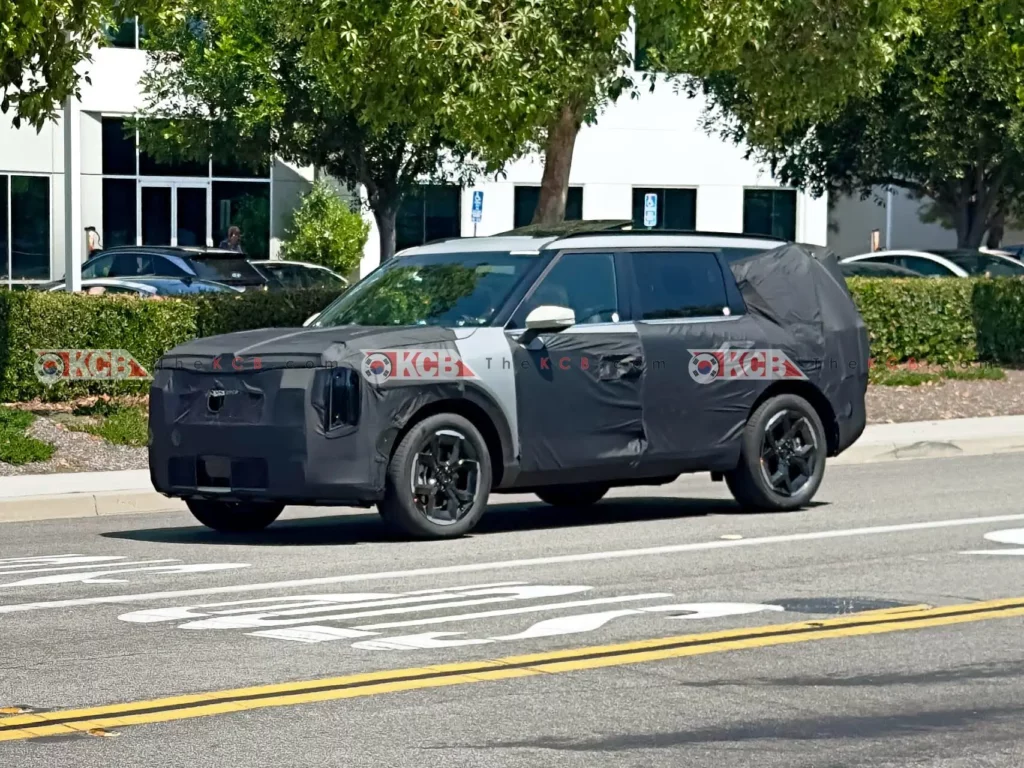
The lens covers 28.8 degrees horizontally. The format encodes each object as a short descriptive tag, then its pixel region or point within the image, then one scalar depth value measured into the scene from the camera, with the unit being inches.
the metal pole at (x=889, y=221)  2645.2
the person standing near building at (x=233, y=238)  1528.1
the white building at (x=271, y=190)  1659.7
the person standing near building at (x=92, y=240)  1571.9
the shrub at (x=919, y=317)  946.7
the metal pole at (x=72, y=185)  834.8
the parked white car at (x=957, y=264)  1205.1
